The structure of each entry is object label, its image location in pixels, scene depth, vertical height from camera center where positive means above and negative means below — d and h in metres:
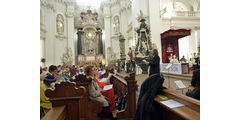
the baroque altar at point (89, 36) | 17.31 +3.44
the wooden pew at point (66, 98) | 1.22 -0.41
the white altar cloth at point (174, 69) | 6.44 -0.62
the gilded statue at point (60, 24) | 15.03 +4.55
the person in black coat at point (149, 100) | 1.60 -0.58
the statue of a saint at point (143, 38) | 8.67 +1.52
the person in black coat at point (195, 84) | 1.77 -0.45
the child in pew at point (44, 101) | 2.10 -0.75
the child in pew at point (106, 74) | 4.57 -0.77
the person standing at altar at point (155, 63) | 3.52 -0.14
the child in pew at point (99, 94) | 2.42 -0.80
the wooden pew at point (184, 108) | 1.11 -0.53
